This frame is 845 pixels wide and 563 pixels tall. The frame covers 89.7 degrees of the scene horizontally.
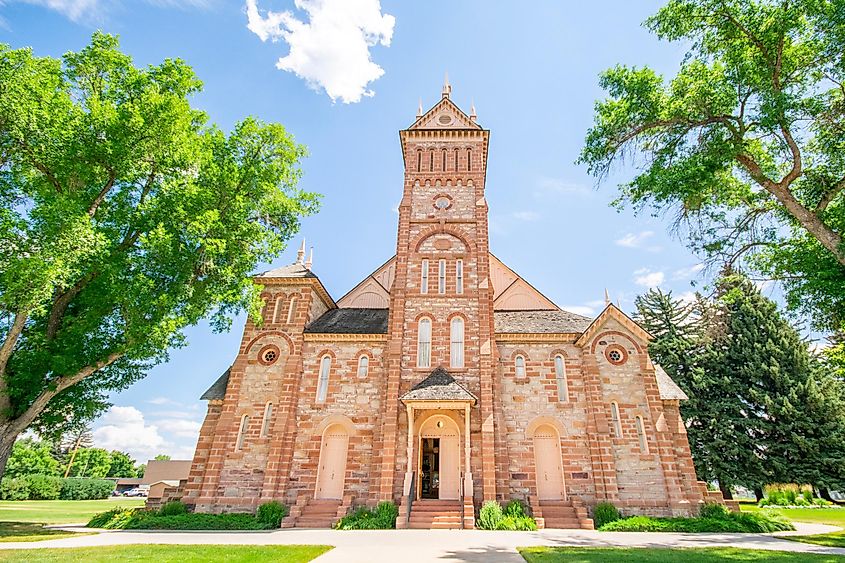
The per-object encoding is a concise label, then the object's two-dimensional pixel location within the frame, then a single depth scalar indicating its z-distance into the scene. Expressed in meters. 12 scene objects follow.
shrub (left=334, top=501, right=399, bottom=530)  15.53
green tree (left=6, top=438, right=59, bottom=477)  52.69
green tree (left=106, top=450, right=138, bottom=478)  76.75
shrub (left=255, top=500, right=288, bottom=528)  16.27
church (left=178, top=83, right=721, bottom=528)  17.47
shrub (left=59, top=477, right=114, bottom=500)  42.59
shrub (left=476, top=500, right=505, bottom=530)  15.44
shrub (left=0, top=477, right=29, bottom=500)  36.48
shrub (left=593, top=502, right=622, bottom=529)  16.23
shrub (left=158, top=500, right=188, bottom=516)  17.23
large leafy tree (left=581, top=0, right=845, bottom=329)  11.98
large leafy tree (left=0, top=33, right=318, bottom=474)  12.37
